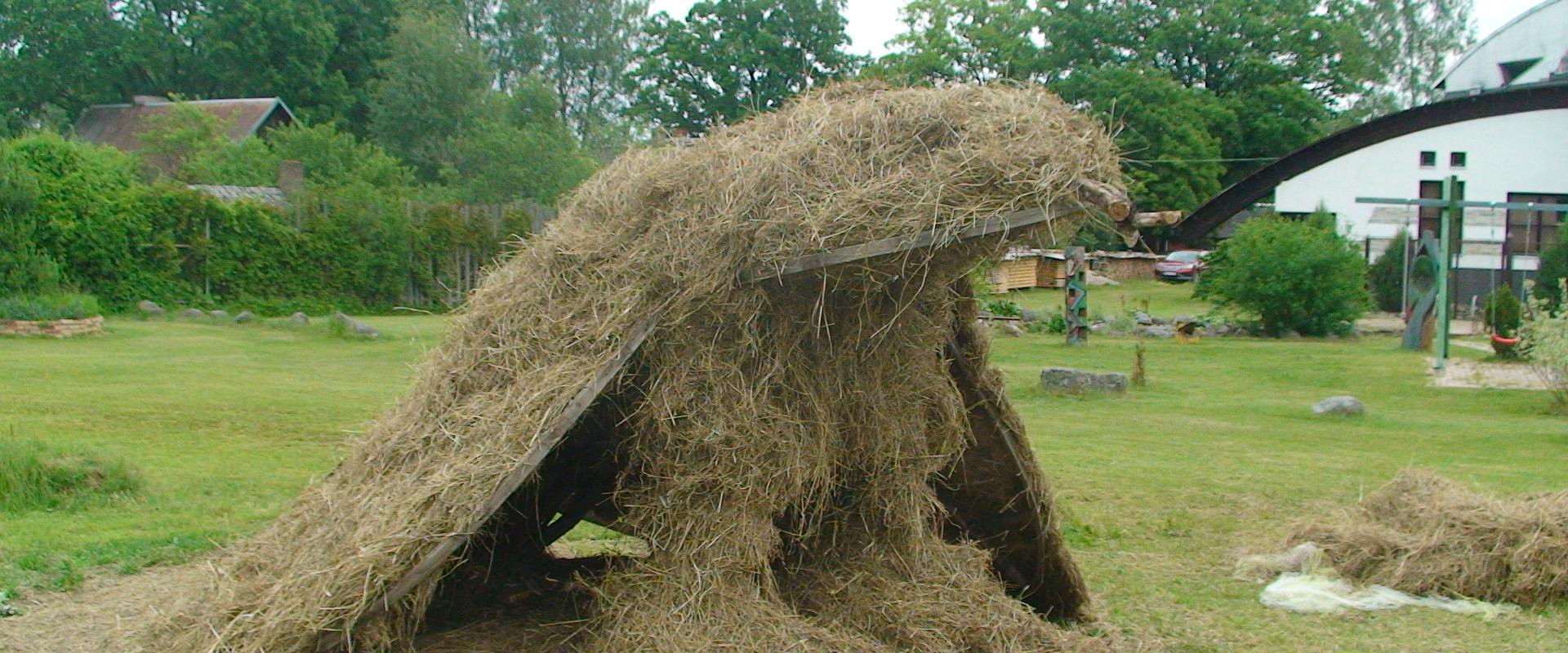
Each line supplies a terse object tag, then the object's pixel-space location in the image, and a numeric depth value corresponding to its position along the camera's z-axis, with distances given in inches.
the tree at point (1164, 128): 2031.3
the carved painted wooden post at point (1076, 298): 951.0
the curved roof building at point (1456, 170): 1485.0
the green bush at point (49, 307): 807.7
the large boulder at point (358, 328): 869.8
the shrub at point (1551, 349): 639.1
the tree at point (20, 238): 871.1
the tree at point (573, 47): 2598.4
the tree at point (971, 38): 2249.0
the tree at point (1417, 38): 2733.8
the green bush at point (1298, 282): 1102.4
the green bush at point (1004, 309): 1164.5
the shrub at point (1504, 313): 999.0
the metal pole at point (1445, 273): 827.0
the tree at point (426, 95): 2021.4
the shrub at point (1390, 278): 1411.2
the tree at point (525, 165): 1455.5
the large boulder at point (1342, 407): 641.6
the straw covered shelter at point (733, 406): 209.9
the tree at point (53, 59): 2194.9
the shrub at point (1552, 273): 1197.7
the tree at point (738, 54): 1644.9
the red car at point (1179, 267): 1913.1
